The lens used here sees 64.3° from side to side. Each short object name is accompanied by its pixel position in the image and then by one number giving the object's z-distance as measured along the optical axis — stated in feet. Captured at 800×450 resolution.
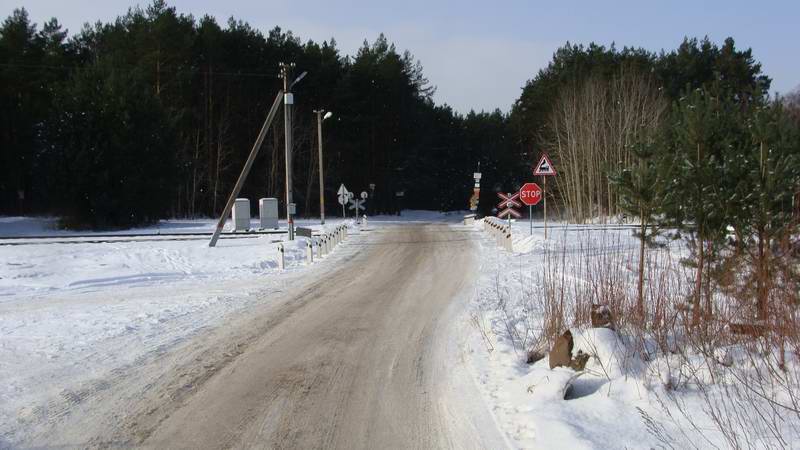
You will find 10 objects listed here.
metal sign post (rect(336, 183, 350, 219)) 138.64
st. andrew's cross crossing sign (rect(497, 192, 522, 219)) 94.12
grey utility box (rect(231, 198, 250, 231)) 113.04
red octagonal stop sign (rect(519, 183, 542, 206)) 83.97
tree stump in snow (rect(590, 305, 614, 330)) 25.23
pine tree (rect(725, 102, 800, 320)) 29.99
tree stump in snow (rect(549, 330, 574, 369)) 23.13
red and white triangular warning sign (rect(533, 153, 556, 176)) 73.92
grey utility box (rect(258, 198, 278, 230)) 121.39
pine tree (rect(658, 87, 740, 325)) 33.12
